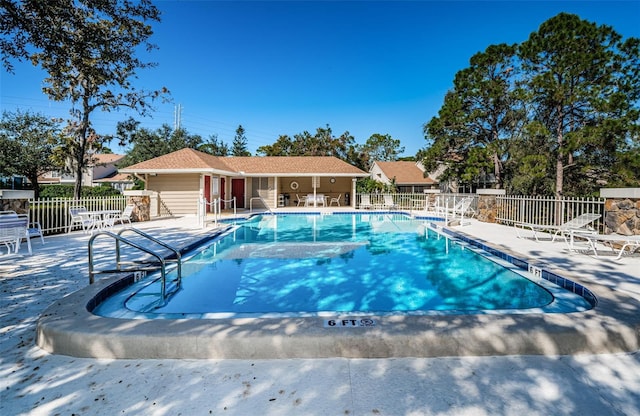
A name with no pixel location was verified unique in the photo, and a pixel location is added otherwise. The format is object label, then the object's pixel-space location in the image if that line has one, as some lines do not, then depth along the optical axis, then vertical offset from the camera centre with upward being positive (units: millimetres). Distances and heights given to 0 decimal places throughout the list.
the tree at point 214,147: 43156 +7381
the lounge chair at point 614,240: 6307 -766
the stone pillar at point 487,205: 12945 -161
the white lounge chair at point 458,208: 12392 -319
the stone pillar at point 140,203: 13164 -124
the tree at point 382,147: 60625 +10012
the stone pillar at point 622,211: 7129 -211
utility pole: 41656 +11132
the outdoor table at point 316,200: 21234 +32
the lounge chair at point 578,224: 7645 -563
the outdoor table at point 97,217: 10098 -581
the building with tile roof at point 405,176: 35391 +2757
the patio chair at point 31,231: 7295 -724
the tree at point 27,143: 22016 +3915
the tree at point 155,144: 32781 +5955
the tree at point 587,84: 15094 +5777
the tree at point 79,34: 5723 +3254
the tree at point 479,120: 22250 +5807
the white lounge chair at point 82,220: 10016 -624
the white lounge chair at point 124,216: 11977 -601
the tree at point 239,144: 49812 +8689
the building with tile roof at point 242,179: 16516 +1304
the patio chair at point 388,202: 20297 -84
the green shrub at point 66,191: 26203 +727
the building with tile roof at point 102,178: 36938 +2542
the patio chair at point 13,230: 6432 -616
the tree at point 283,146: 44875 +7513
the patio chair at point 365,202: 19991 -88
